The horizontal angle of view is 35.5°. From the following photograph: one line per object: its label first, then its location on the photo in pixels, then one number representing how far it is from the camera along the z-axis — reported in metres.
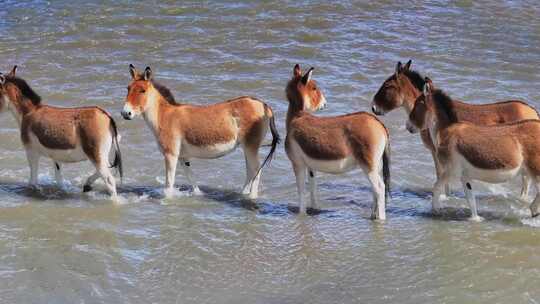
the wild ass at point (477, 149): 9.12
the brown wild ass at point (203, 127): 10.65
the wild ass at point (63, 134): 10.38
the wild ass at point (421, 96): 10.41
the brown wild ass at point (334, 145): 9.47
